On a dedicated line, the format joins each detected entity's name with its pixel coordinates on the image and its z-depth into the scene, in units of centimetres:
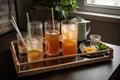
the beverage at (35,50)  100
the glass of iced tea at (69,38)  108
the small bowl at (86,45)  109
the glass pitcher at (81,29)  126
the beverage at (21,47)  111
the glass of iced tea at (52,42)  107
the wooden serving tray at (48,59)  93
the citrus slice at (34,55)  101
